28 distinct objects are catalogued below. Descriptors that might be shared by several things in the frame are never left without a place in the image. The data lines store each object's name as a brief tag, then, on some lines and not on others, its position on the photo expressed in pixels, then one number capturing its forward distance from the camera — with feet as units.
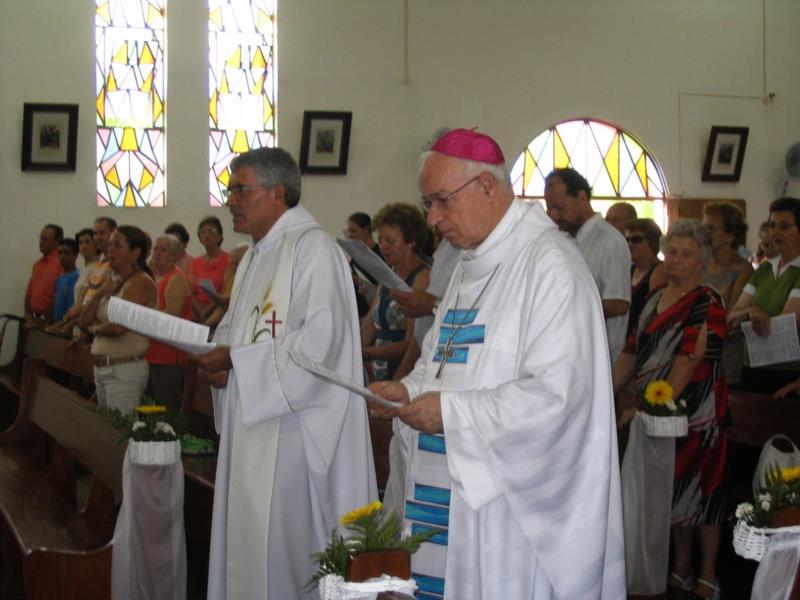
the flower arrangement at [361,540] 7.43
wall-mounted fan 45.29
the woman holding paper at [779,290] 19.39
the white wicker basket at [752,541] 9.47
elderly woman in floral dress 16.43
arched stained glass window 43.24
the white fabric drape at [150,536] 14.84
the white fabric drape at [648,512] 16.33
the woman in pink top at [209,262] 33.73
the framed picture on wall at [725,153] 44.96
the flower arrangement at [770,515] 9.45
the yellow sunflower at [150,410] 15.75
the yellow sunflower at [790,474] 9.68
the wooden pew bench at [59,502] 14.18
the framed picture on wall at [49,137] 37.91
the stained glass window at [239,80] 40.32
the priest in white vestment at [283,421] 12.74
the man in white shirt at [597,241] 19.47
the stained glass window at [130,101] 39.45
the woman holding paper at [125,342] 23.17
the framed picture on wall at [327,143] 40.55
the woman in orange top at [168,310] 24.67
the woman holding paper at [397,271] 18.21
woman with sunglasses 21.44
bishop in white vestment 8.88
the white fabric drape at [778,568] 9.23
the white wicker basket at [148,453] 15.08
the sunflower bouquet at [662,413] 15.94
